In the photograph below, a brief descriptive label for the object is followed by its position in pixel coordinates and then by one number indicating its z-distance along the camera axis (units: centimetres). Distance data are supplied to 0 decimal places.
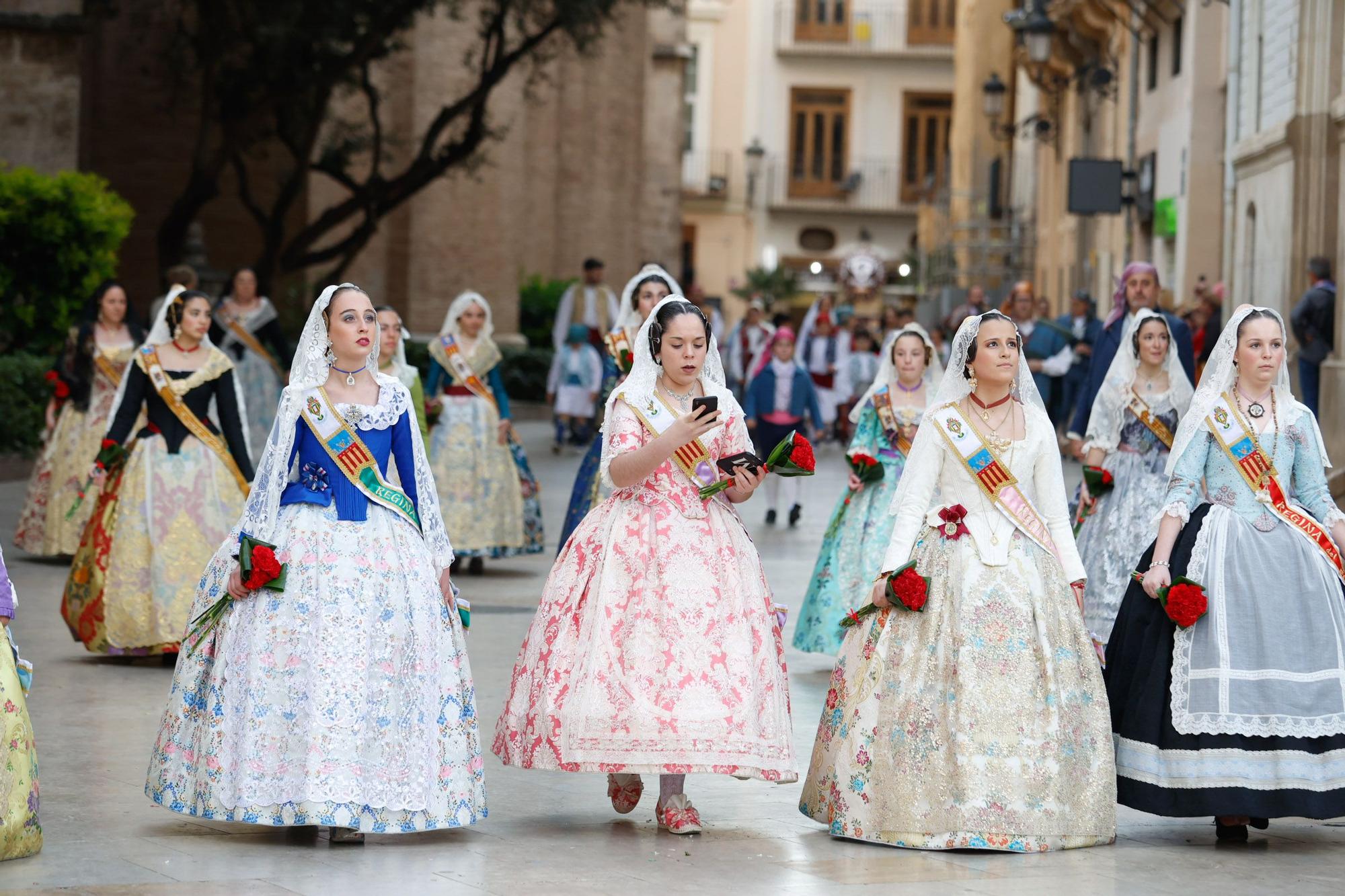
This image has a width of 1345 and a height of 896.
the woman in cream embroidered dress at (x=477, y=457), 1427
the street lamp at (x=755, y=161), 5950
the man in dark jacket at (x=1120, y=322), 1174
